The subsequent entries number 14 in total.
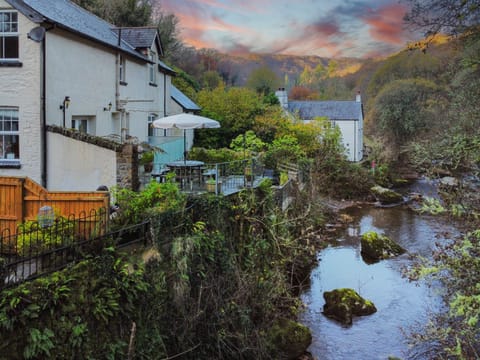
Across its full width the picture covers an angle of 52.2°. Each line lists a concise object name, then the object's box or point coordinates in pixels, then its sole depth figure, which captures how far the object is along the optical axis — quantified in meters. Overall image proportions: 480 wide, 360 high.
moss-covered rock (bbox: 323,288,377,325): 15.26
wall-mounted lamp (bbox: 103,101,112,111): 19.85
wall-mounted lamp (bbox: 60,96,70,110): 16.37
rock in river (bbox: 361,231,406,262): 21.70
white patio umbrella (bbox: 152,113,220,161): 16.45
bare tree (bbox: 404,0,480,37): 10.52
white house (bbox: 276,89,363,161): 50.09
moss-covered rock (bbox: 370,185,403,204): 34.49
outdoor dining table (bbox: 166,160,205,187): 16.45
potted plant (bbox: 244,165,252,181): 17.29
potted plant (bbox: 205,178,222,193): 15.00
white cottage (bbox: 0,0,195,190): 15.15
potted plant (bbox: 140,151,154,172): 17.77
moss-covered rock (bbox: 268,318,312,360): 12.48
